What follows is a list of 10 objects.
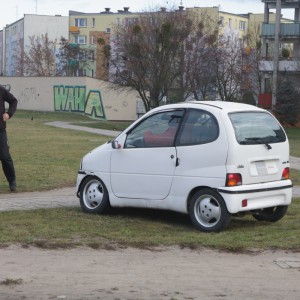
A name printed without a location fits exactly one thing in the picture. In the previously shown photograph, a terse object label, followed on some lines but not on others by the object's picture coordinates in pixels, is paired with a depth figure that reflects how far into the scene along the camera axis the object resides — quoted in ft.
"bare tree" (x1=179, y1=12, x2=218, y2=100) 156.25
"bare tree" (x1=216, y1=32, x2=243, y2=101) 181.27
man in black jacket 39.96
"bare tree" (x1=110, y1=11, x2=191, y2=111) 147.64
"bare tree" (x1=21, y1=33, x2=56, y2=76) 295.07
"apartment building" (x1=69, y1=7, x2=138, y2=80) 381.81
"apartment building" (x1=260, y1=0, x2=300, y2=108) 194.49
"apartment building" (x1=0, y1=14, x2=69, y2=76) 387.55
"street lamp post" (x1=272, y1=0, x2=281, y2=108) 181.49
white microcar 29.63
